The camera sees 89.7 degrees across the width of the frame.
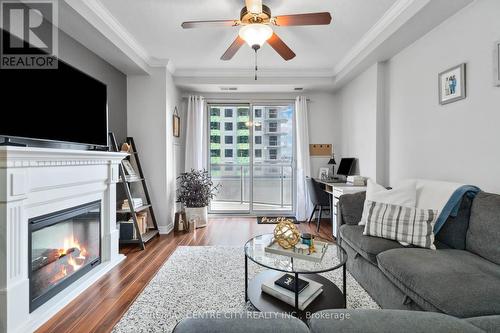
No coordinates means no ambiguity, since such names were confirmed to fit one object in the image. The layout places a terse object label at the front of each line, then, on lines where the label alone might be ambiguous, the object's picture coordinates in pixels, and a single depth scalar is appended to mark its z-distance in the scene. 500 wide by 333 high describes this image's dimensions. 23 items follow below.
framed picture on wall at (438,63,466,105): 2.18
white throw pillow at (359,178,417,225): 2.24
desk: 3.33
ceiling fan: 1.99
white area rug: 1.80
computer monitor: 4.19
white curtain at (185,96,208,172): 4.70
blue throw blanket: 1.93
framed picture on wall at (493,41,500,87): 1.86
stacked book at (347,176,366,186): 3.61
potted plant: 4.18
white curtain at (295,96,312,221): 4.74
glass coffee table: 1.61
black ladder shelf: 3.25
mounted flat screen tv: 1.74
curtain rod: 4.87
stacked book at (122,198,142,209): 3.39
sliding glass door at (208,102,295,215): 5.00
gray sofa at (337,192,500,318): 1.28
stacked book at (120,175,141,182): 3.36
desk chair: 3.97
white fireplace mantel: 1.60
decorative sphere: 1.82
